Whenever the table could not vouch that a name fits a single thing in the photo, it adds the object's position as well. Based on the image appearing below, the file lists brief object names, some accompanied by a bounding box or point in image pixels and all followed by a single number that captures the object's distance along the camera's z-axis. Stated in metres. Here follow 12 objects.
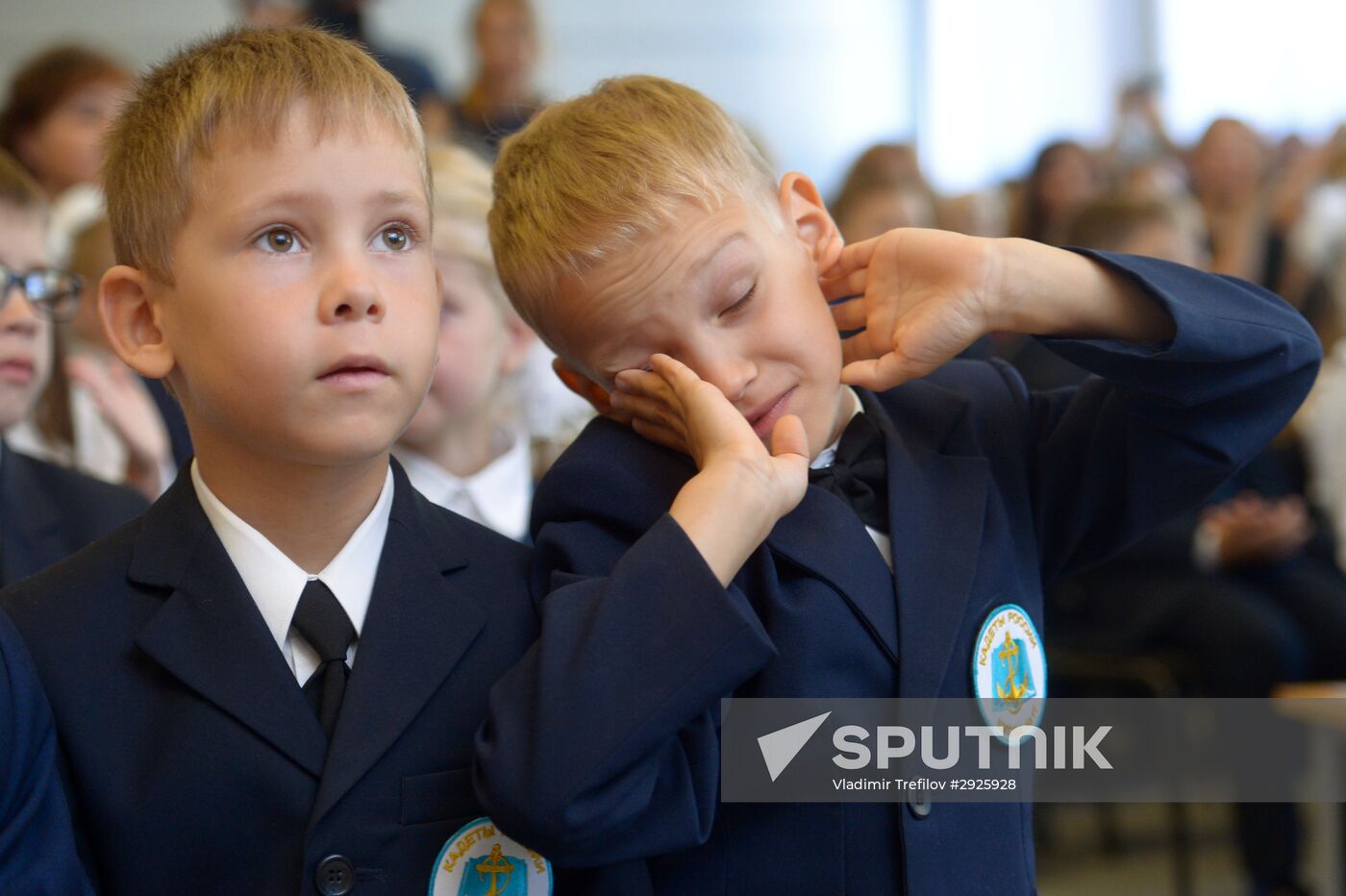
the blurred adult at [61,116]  4.23
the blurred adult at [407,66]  4.96
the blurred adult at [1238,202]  5.70
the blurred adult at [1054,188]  5.80
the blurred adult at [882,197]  4.34
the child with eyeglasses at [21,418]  2.03
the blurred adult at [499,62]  5.27
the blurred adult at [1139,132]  7.40
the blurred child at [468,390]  2.28
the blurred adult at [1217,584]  3.92
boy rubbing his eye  1.20
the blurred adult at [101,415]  2.69
